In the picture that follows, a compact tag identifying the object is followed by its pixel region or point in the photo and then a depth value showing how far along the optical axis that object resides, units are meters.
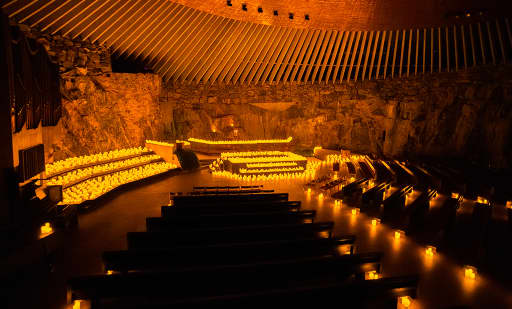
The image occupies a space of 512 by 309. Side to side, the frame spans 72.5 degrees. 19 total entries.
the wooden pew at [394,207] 6.07
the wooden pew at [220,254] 3.39
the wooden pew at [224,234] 3.95
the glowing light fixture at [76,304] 3.12
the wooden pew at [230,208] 5.21
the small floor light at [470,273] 4.03
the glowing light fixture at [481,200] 7.24
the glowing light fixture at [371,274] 3.67
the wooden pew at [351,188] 7.25
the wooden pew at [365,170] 9.55
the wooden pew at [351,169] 10.18
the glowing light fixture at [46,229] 4.36
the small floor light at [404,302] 3.31
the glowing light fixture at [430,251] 4.65
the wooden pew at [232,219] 4.62
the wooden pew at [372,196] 6.63
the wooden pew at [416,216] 5.54
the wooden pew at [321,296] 2.57
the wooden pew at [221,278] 2.84
